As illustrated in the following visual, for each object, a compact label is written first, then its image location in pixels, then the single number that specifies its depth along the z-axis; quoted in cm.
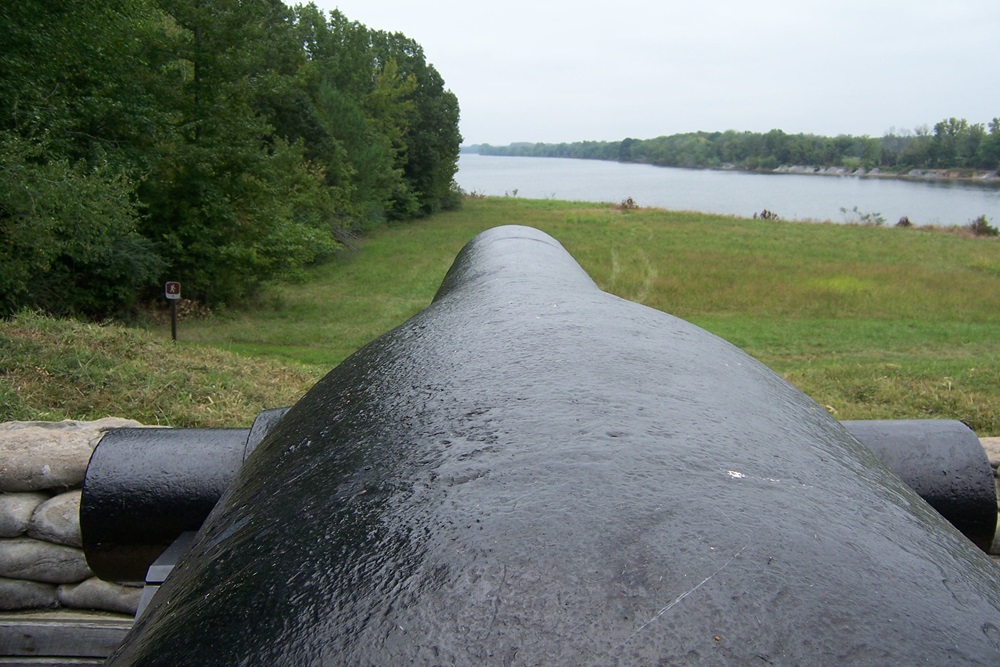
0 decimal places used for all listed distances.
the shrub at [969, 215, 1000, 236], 4125
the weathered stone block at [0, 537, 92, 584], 302
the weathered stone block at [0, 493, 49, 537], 306
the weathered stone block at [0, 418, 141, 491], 312
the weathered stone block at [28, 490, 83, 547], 301
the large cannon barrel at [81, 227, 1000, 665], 74
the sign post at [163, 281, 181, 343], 1162
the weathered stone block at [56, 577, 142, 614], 297
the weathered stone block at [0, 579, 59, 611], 303
